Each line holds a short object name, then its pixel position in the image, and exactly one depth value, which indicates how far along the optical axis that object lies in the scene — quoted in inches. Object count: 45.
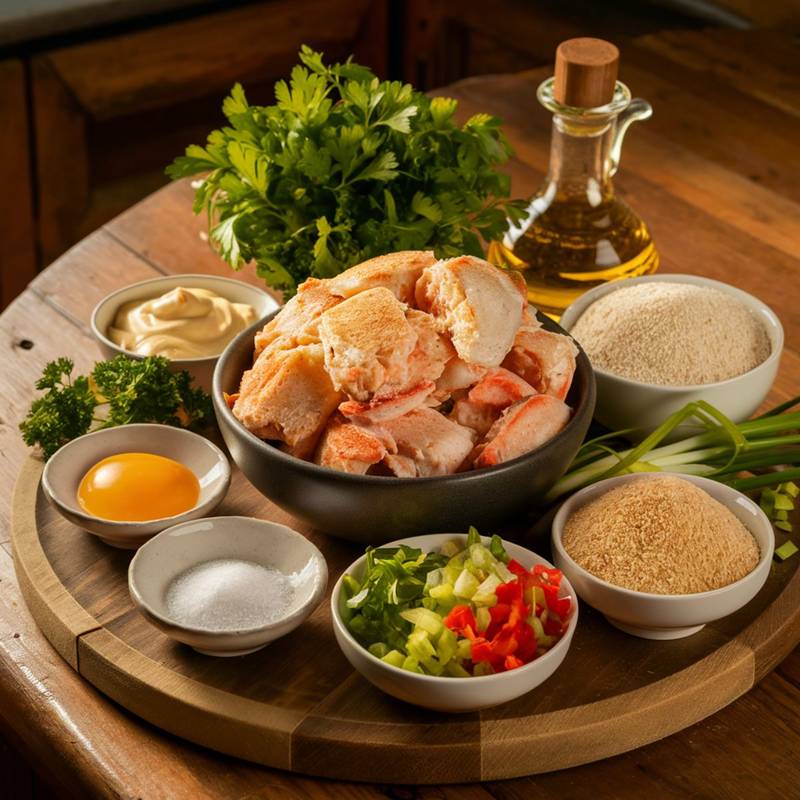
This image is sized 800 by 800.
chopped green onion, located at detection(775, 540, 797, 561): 38.0
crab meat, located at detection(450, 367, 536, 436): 36.8
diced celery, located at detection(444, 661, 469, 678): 33.3
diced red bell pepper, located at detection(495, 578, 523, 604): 34.0
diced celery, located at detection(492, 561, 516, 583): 34.6
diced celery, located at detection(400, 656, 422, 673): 33.2
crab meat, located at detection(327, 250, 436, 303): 37.3
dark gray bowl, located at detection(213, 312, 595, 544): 35.6
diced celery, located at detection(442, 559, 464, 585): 34.7
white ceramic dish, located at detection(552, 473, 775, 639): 34.7
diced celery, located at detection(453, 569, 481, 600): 34.2
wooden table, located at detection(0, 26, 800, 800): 33.9
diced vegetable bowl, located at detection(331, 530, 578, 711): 33.2
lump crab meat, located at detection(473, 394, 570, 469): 36.2
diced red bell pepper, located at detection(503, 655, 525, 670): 33.2
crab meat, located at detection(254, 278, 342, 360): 37.1
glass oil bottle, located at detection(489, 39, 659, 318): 43.9
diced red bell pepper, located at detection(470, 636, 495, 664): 33.3
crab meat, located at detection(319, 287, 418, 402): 35.4
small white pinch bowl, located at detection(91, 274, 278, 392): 42.7
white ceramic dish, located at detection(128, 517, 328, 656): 34.4
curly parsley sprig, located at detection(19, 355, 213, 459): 39.7
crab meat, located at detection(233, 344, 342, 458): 36.2
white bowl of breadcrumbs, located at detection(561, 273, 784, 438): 40.1
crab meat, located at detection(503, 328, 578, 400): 37.3
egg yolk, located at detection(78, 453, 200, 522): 37.7
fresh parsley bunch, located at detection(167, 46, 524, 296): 41.9
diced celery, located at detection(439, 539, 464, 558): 35.7
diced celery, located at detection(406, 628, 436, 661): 33.2
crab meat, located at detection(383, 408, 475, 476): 35.9
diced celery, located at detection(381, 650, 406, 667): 33.3
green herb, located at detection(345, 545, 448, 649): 33.9
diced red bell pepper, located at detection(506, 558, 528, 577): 34.8
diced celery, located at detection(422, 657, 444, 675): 33.2
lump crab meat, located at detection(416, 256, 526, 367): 36.0
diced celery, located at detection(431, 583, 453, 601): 34.2
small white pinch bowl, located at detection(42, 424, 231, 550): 36.9
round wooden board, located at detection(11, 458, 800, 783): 33.7
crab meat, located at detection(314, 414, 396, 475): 35.5
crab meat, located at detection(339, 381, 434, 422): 35.8
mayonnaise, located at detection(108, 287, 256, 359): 41.9
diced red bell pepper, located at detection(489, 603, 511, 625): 33.8
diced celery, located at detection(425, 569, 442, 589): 34.7
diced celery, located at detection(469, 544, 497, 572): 34.8
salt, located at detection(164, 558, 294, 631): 34.9
